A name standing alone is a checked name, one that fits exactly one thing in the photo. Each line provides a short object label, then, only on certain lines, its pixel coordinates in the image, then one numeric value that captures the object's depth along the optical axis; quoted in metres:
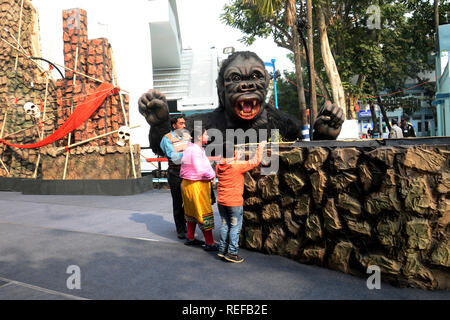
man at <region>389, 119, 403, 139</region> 10.05
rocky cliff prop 8.69
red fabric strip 8.45
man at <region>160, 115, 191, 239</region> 4.02
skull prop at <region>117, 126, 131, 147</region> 8.23
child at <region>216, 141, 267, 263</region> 3.46
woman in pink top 3.74
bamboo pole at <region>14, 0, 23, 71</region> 10.02
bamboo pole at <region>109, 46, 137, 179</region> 8.53
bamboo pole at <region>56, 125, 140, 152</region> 8.64
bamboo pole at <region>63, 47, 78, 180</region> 8.69
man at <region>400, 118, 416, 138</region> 11.41
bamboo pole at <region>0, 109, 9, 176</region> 9.87
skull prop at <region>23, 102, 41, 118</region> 8.88
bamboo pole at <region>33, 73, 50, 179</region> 9.20
